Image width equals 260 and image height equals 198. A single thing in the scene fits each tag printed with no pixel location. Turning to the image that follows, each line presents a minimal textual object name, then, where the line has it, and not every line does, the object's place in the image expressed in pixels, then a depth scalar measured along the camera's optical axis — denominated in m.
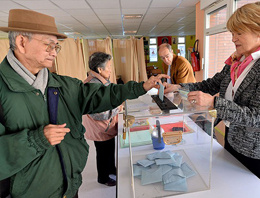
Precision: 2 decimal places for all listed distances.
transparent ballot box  0.89
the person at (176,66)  2.39
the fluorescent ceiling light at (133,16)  4.58
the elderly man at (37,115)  0.75
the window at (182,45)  11.05
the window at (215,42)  3.18
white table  0.89
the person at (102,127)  1.76
